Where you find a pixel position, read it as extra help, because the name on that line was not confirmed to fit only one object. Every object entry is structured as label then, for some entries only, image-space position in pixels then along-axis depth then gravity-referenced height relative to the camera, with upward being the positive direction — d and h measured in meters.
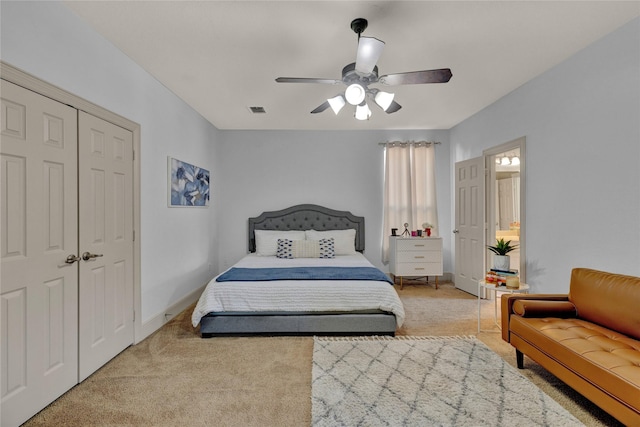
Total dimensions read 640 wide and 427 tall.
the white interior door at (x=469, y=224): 4.41 -0.16
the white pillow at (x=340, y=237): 5.01 -0.37
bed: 3.12 -0.88
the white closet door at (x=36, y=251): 1.78 -0.23
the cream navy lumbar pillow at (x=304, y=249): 4.61 -0.51
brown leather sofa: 1.66 -0.79
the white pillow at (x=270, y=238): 4.91 -0.38
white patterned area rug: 1.91 -1.20
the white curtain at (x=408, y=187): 5.47 +0.44
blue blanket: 3.28 -0.64
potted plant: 3.37 -0.46
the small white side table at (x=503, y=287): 3.05 -0.72
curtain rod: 5.45 +1.19
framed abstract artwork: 3.72 +0.38
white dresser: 5.04 -0.67
